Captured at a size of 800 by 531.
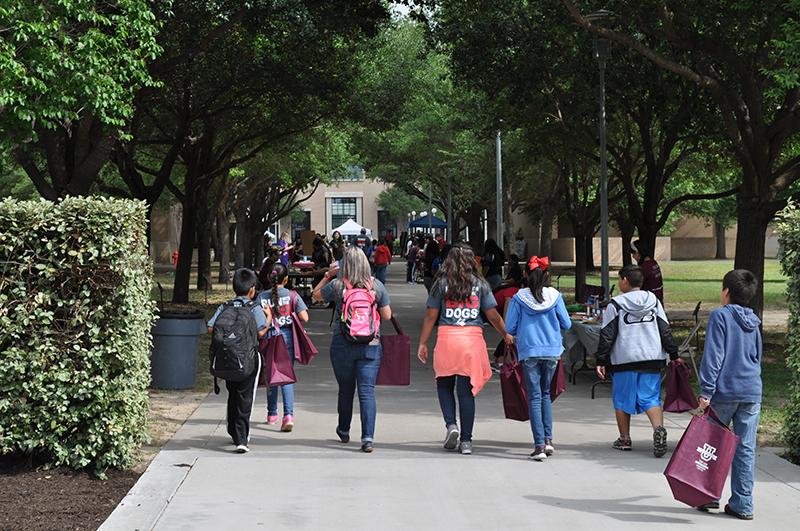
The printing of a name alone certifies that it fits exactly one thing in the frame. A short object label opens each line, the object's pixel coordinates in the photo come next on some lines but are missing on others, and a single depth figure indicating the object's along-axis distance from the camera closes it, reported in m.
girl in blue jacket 6.94
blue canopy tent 47.25
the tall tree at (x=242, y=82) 14.82
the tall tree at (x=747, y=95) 12.41
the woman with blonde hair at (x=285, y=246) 22.56
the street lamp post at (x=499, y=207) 25.45
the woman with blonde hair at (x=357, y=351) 7.07
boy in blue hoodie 5.33
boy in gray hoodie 6.96
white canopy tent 52.27
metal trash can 9.72
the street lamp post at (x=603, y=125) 13.79
